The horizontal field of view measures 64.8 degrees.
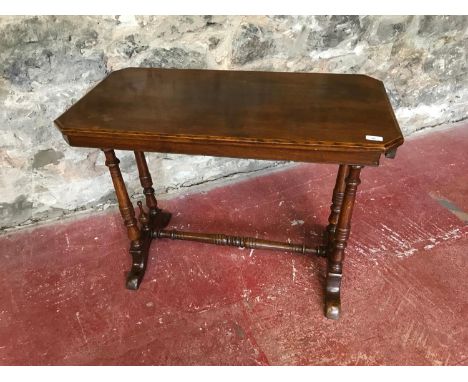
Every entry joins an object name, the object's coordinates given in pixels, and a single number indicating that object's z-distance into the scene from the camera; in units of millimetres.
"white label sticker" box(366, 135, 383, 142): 1218
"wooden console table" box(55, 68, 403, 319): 1255
